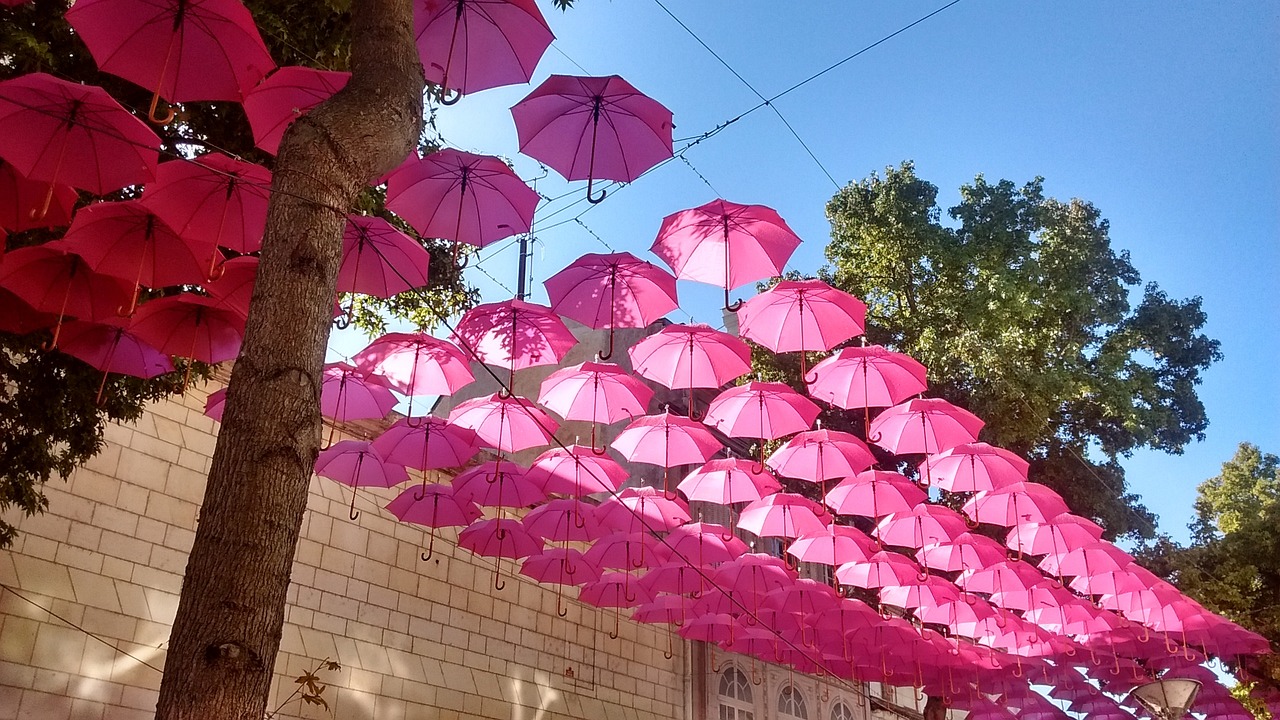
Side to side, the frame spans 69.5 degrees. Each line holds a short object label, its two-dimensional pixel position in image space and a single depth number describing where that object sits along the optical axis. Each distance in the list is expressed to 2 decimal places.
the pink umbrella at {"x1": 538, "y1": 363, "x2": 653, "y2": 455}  8.91
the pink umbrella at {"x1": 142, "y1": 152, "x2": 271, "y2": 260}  5.71
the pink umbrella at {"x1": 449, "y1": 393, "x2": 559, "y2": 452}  9.07
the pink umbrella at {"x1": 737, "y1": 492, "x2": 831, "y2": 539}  10.86
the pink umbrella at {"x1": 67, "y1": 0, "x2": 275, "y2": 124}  4.98
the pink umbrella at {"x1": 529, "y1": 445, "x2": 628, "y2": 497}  9.36
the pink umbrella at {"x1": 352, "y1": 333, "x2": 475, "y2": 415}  8.17
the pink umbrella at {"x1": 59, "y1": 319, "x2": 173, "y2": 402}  6.56
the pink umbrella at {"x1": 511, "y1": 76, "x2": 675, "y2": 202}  6.43
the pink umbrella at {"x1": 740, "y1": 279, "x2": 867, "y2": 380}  8.22
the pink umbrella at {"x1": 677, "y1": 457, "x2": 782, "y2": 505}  10.51
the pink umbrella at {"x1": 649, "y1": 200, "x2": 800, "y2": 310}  7.36
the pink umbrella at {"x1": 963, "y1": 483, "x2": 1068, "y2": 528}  10.96
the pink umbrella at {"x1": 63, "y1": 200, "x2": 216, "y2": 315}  5.85
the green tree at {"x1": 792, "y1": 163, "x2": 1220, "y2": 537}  15.00
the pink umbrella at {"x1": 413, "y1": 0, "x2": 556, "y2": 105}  5.78
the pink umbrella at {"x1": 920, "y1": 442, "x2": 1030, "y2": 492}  10.69
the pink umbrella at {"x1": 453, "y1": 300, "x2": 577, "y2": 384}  7.77
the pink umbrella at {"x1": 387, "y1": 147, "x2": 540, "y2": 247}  6.55
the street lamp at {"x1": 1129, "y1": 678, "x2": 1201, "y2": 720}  11.69
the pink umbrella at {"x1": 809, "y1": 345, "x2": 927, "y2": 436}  9.02
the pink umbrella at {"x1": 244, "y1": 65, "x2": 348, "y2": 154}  5.39
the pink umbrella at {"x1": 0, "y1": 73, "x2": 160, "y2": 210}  4.95
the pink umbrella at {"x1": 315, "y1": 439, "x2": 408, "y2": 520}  9.13
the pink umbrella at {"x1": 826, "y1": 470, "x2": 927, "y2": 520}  10.57
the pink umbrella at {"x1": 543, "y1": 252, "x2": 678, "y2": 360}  7.59
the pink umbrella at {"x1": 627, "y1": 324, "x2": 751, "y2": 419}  8.58
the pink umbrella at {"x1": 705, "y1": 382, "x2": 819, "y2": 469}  9.27
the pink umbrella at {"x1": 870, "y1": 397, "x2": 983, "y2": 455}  9.76
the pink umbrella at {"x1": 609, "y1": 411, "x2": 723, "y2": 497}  9.59
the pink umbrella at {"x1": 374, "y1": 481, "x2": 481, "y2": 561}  9.75
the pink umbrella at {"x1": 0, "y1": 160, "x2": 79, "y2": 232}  5.81
